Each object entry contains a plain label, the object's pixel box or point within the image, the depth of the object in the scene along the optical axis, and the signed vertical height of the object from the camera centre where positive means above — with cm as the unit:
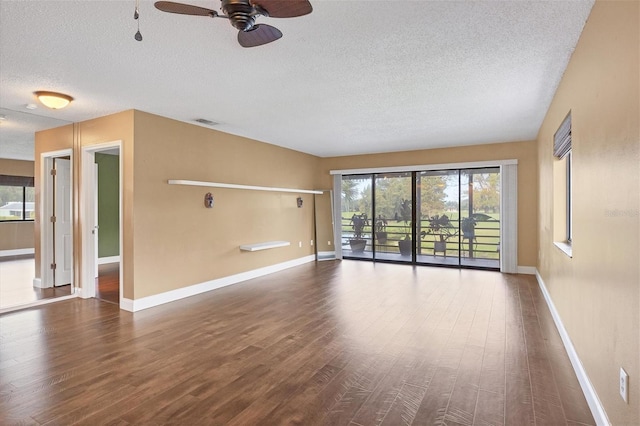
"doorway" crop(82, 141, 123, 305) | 509 -19
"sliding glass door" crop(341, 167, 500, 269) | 718 -13
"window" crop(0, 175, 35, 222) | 644 +28
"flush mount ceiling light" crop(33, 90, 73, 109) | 384 +127
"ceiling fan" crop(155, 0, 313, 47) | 176 +105
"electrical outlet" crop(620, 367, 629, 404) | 168 -86
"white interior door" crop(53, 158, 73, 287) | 555 -14
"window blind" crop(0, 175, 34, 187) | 606 +61
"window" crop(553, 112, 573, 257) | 417 +15
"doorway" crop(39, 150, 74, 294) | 548 -9
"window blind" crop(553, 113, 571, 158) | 329 +74
